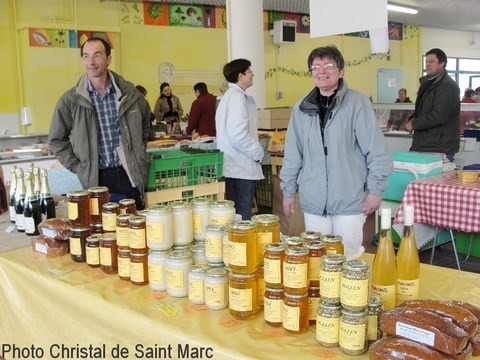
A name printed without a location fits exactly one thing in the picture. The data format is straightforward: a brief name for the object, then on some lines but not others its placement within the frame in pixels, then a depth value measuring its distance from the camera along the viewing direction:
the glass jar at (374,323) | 1.46
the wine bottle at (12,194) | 3.04
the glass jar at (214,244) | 1.80
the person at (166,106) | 9.85
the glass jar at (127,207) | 2.29
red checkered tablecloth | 4.03
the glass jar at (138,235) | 1.96
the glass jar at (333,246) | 1.70
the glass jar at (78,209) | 2.29
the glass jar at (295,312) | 1.54
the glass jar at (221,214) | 1.97
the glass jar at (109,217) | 2.22
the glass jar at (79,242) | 2.28
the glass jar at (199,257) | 1.90
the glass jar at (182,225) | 2.00
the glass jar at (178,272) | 1.83
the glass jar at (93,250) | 2.18
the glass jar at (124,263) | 2.02
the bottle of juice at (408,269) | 1.68
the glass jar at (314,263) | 1.59
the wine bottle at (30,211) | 2.78
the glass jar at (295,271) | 1.52
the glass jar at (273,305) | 1.58
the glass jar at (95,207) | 2.33
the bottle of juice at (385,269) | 1.63
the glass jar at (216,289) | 1.73
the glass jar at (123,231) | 2.02
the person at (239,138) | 4.48
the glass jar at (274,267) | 1.57
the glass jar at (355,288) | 1.42
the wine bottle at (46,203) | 2.82
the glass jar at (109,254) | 2.12
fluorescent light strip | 12.10
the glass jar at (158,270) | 1.91
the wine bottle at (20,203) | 2.87
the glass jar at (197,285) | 1.77
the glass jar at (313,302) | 1.59
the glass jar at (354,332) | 1.42
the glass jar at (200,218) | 2.04
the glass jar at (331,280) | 1.47
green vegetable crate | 3.58
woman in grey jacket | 2.86
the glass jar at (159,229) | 1.91
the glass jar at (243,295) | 1.64
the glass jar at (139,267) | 1.96
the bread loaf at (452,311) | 1.35
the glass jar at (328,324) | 1.46
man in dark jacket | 5.07
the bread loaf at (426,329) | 1.27
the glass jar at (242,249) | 1.64
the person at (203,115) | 7.35
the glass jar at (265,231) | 1.74
